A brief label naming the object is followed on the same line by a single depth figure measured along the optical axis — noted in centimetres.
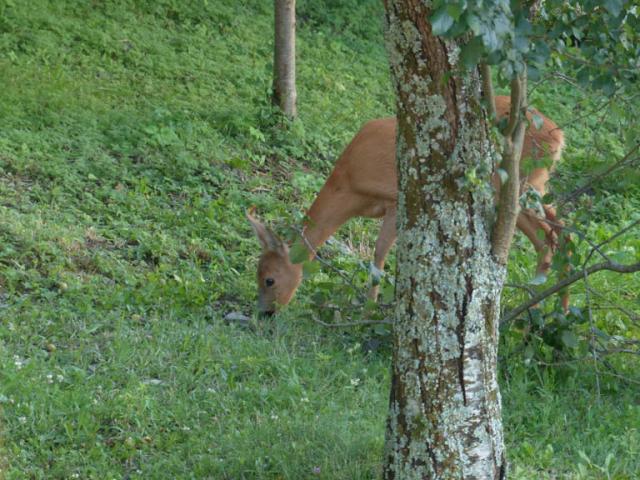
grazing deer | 1625
